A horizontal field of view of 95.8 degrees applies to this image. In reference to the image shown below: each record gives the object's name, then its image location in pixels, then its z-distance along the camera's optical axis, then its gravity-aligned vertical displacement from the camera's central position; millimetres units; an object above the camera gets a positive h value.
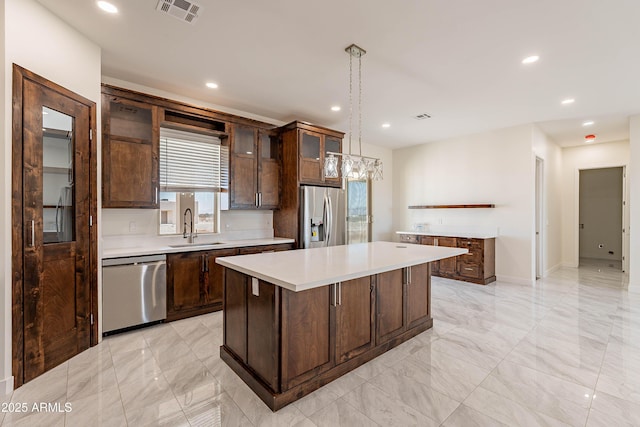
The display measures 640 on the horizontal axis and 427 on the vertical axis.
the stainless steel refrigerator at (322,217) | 4508 -50
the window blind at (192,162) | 3826 +724
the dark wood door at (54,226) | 2184 -105
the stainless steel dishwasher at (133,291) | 2951 -829
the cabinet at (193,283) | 3408 -853
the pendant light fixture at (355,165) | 3012 +525
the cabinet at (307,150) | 4480 +1025
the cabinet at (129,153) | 3168 +699
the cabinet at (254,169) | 4234 +691
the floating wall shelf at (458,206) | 5390 +149
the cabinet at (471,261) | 5055 -863
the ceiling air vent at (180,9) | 2188 +1598
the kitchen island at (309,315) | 1931 -797
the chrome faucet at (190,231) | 4043 -227
